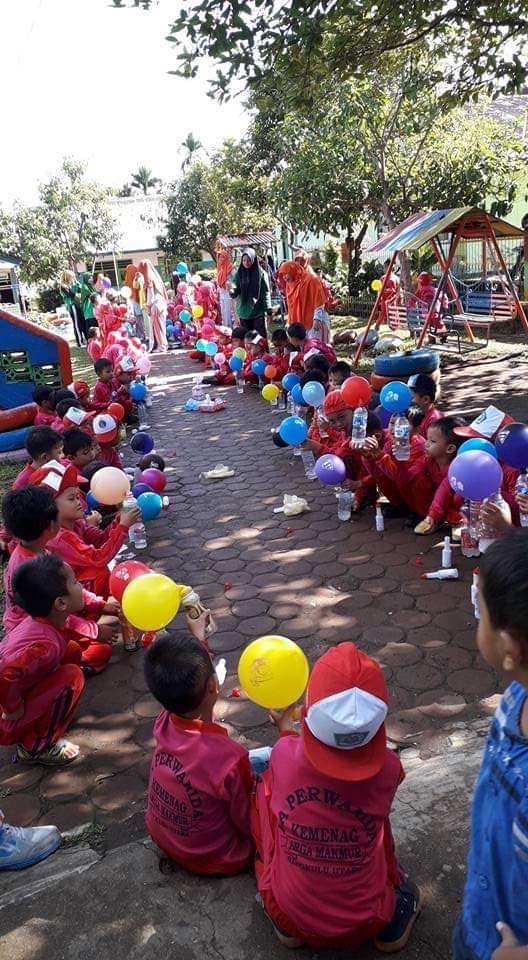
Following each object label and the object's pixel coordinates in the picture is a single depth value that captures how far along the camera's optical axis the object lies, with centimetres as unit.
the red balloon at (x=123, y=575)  335
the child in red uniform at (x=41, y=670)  282
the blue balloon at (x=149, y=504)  529
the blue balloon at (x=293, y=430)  582
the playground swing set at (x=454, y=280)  923
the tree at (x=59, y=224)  2984
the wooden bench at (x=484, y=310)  1079
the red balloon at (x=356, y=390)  508
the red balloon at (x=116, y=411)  772
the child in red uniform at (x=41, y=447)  472
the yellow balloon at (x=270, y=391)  834
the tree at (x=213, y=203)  2208
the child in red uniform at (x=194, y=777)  210
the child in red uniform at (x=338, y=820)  164
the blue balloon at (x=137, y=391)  888
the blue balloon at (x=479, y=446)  359
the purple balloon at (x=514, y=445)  329
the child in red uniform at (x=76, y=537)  373
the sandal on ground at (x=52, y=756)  297
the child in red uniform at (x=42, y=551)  335
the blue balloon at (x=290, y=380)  769
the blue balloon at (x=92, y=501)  509
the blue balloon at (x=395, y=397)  487
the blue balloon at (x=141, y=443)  674
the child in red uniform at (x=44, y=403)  704
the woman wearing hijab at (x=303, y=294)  966
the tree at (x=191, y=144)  4678
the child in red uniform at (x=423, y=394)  516
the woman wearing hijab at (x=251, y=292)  1130
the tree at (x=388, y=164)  1201
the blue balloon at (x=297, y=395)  682
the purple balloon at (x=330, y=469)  491
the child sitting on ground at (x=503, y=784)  126
